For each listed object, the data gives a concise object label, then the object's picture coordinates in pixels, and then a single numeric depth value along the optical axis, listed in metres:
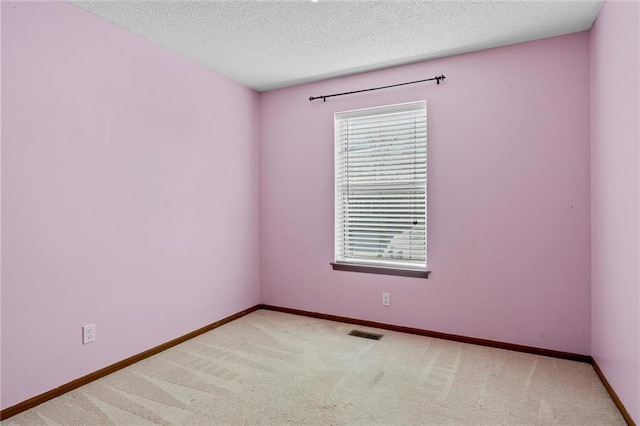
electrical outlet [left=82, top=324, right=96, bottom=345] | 2.45
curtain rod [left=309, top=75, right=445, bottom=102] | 3.21
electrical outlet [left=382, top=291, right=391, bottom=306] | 3.48
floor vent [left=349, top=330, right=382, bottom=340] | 3.26
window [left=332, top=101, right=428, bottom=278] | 3.40
